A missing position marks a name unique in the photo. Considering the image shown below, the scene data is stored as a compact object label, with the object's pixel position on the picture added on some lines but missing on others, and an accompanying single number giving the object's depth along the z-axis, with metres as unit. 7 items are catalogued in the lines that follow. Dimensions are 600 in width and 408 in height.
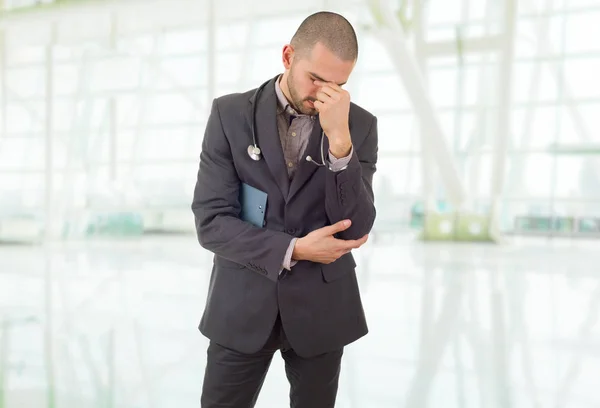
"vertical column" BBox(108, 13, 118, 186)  16.36
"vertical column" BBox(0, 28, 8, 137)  14.22
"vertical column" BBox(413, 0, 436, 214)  12.30
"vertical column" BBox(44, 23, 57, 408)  13.16
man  1.26
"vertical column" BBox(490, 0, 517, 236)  11.15
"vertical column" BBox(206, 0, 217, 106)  13.18
